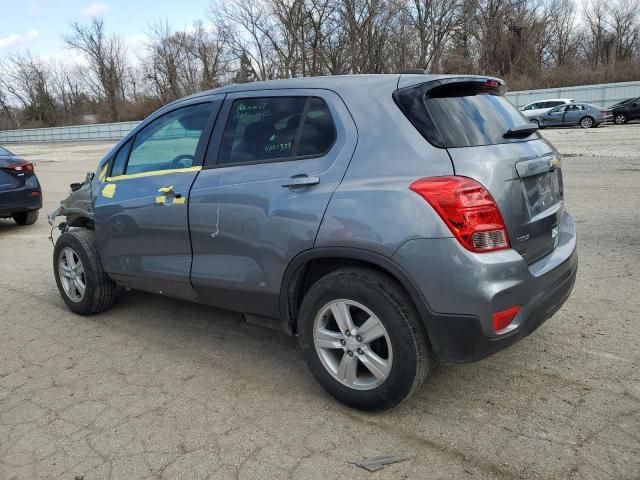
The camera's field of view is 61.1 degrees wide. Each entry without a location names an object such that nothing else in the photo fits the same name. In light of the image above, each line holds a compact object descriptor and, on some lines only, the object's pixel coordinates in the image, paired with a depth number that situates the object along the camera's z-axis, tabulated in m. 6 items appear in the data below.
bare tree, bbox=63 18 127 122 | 69.81
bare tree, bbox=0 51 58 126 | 76.06
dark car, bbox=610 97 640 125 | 27.17
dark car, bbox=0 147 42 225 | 8.51
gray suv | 2.59
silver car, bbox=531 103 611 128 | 26.42
